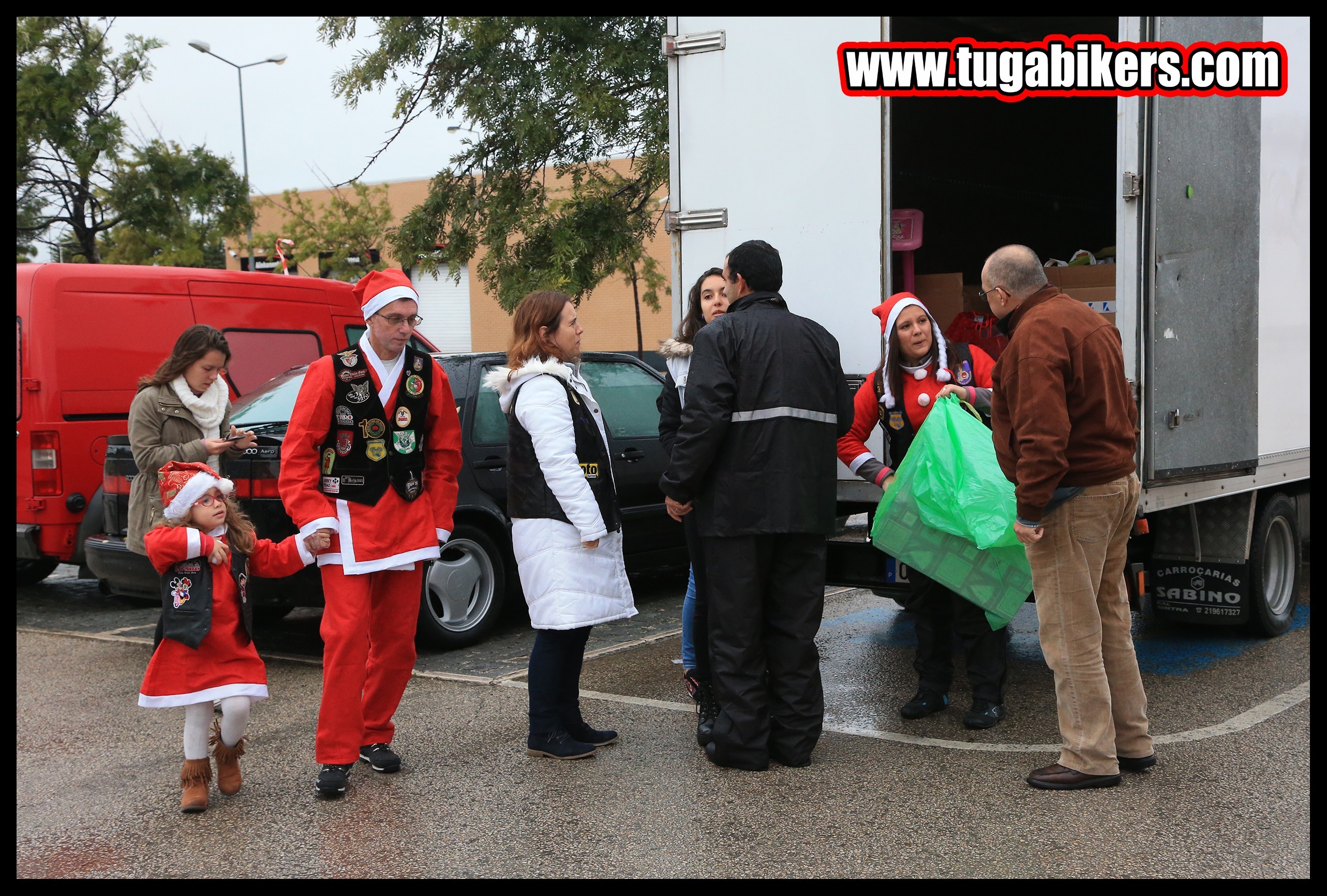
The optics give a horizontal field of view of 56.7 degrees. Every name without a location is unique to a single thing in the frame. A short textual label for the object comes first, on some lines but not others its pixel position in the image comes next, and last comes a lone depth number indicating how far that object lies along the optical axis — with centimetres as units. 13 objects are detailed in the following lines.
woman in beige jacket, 605
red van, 775
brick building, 3238
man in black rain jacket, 445
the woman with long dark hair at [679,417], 489
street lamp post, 2369
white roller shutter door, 3581
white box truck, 501
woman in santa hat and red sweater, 495
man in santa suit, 437
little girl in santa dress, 414
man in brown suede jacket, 406
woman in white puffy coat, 452
